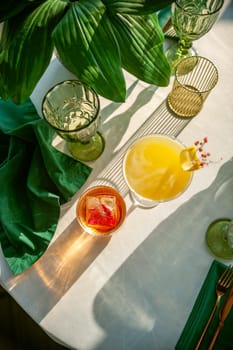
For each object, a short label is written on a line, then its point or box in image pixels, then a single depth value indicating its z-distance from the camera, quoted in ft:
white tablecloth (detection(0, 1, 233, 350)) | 2.78
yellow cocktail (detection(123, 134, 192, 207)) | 2.92
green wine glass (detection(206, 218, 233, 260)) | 2.89
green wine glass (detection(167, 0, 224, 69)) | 2.83
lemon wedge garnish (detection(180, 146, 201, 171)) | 2.76
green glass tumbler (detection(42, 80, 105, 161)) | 2.78
